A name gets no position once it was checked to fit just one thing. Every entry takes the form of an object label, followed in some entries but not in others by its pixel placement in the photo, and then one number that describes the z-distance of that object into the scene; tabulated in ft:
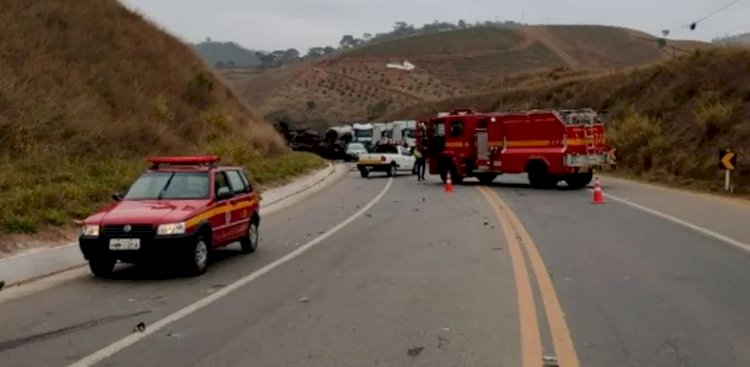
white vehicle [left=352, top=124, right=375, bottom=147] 227.81
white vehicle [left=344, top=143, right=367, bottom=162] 203.51
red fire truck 97.60
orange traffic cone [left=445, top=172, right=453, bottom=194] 97.23
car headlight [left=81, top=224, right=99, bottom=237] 35.58
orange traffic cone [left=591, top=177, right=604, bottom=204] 77.30
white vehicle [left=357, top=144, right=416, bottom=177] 135.54
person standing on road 123.31
